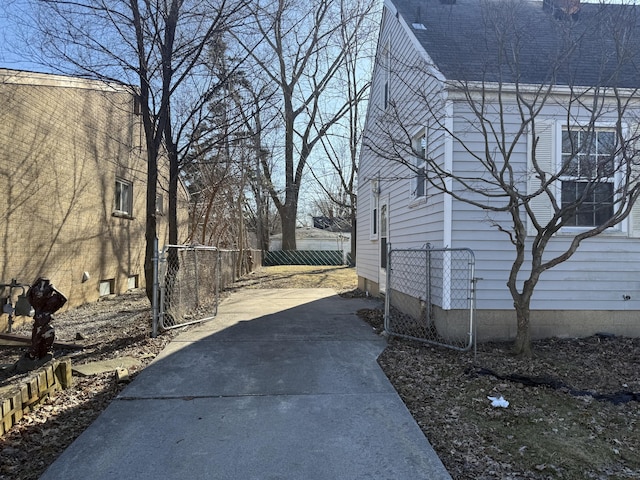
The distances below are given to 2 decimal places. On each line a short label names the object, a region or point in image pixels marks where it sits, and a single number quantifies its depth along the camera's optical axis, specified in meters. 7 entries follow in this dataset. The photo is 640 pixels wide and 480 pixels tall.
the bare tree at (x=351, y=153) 28.34
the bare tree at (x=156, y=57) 6.82
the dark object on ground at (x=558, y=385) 4.32
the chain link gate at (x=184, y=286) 6.86
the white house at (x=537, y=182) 6.44
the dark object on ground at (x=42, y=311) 4.63
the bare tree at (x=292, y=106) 8.41
